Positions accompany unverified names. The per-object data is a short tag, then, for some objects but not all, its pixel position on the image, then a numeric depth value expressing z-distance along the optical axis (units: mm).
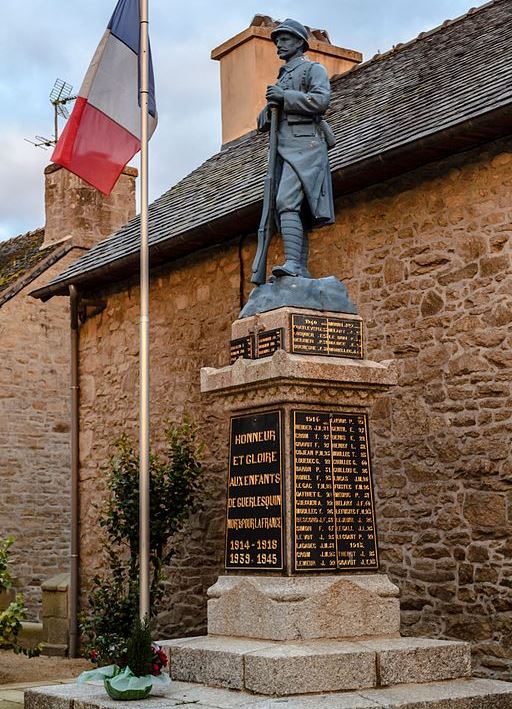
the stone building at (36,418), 17875
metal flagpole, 8188
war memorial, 5984
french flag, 9680
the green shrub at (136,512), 10719
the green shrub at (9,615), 9711
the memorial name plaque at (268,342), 6680
